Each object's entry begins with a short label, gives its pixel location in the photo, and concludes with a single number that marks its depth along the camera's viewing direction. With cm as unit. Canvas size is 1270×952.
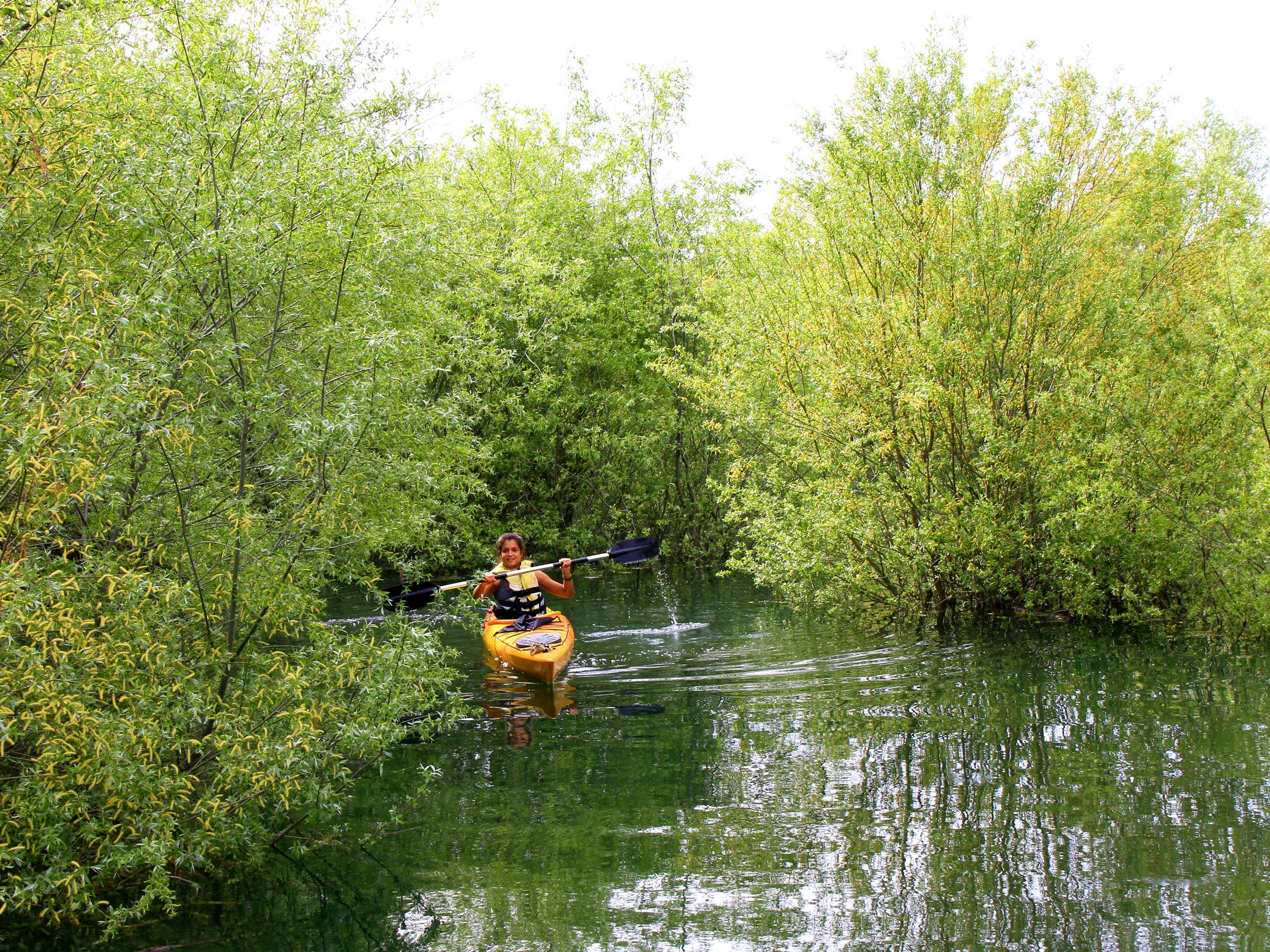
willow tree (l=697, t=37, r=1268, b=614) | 986
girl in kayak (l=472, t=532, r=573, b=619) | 1102
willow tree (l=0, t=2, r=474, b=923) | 407
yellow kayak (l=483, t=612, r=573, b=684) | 1004
